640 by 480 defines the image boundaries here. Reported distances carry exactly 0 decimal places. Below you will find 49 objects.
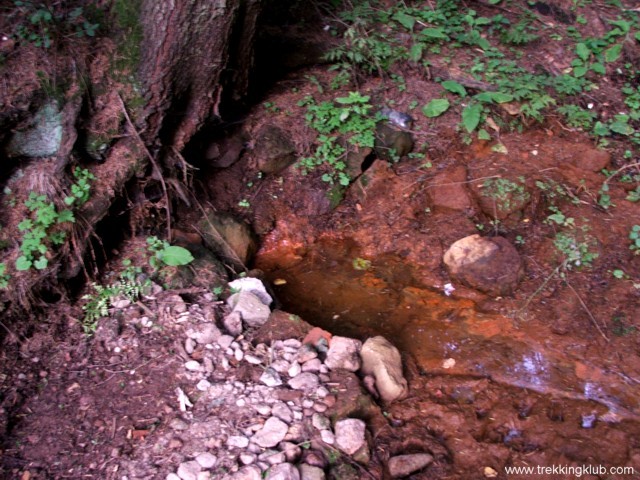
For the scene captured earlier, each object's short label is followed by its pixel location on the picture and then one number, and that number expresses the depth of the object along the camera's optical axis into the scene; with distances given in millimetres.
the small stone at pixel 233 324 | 3238
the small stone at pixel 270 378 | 2887
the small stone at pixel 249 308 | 3361
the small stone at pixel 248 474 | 2404
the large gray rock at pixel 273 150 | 4609
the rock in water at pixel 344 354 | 3016
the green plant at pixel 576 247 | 4016
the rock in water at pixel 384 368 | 3055
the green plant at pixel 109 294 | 3195
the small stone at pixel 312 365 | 2971
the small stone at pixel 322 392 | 2820
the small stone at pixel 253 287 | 3611
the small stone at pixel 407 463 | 2650
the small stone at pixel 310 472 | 2451
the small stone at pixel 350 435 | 2639
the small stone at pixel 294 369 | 2957
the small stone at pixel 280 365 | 2986
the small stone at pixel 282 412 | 2691
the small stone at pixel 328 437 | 2643
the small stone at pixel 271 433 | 2576
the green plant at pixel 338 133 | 4652
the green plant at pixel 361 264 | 4344
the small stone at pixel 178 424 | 2666
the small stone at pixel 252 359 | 3033
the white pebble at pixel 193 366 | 2971
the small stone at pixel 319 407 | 2751
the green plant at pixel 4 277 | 2961
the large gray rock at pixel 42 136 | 3273
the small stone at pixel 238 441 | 2562
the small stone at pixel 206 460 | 2477
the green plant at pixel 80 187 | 3270
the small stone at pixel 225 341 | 3113
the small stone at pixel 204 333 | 3135
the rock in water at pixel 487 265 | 3926
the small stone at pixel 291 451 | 2520
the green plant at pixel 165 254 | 3434
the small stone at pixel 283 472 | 2390
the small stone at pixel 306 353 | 3010
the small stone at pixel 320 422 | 2682
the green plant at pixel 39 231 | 3029
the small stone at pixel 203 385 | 2871
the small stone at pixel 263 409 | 2727
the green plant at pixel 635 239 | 3990
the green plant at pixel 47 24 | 3209
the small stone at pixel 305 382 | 2863
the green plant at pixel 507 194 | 4359
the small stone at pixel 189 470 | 2430
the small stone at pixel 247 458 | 2484
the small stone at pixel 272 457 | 2479
